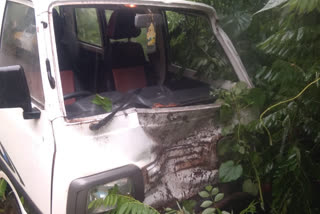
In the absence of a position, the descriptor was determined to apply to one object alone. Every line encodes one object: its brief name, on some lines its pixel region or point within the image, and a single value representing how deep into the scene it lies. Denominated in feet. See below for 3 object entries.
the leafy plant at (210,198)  6.91
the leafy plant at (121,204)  5.96
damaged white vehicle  6.38
